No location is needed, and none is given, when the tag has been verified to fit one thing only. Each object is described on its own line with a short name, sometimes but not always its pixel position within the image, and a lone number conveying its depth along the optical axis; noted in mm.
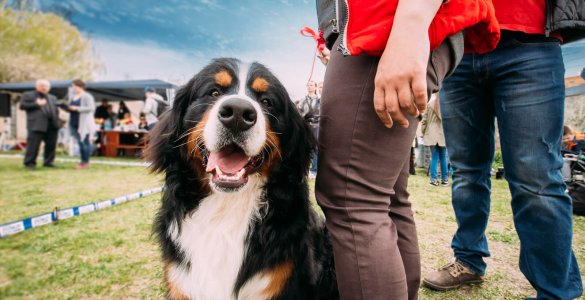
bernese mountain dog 1521
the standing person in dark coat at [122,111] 13289
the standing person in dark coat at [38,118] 7270
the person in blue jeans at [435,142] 6859
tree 22500
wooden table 11805
